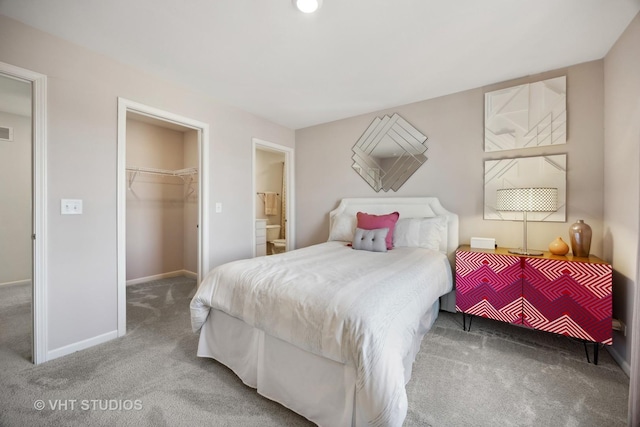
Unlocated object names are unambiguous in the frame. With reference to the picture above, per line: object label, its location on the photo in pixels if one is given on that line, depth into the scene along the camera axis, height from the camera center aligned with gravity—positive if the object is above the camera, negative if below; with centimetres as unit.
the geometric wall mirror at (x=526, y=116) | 242 +95
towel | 550 +18
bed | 116 -62
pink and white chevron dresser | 187 -63
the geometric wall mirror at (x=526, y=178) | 240 +34
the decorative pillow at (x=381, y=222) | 284 -11
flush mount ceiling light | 163 +131
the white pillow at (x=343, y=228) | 333 -21
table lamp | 224 +10
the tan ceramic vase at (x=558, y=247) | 219 -29
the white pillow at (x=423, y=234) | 279 -23
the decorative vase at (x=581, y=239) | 211 -22
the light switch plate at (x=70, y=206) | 204 +4
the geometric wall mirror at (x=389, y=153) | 322 +78
